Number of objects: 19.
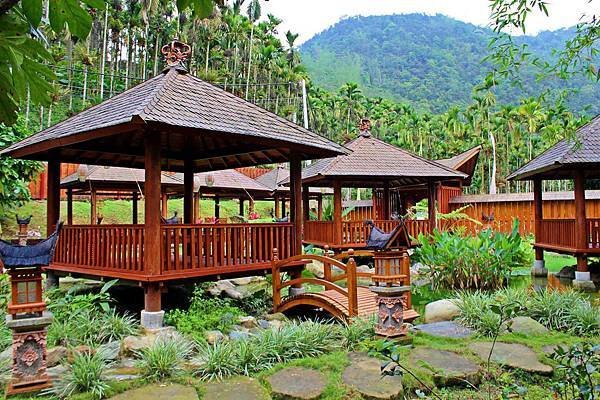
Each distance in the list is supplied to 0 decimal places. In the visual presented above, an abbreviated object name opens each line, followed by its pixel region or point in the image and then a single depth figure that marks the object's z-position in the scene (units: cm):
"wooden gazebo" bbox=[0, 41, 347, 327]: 668
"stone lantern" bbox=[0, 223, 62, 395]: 437
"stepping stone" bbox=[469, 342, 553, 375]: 488
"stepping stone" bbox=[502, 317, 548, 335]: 617
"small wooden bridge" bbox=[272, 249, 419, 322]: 698
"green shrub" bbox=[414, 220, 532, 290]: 1032
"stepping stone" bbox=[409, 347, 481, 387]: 466
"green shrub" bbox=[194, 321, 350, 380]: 488
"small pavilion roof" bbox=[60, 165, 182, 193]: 1409
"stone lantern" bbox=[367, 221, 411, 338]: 579
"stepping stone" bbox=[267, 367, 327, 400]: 427
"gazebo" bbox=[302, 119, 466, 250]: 1400
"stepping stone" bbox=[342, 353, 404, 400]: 426
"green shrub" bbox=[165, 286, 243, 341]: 669
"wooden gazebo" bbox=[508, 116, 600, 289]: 1066
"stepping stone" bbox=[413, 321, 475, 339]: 616
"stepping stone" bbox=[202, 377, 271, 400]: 423
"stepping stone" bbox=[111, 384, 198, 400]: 420
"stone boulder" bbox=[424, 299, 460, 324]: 720
